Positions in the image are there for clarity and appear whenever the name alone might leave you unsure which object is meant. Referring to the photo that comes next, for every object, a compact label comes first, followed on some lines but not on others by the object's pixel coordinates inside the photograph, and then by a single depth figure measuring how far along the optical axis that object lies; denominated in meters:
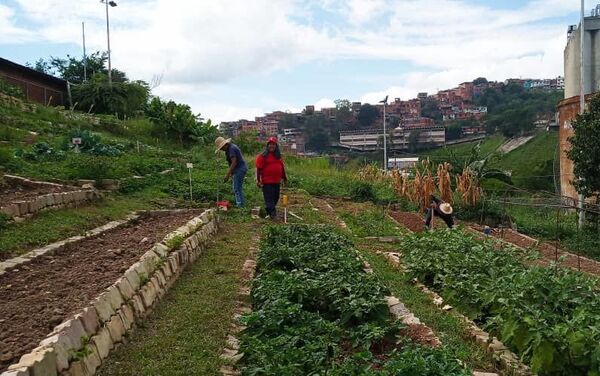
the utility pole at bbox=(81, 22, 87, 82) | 37.87
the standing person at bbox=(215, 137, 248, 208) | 11.58
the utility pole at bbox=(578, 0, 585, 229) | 23.53
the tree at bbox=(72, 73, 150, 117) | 28.08
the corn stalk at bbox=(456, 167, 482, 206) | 18.34
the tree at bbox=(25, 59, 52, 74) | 44.04
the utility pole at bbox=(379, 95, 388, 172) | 33.19
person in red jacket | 11.20
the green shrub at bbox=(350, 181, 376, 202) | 18.03
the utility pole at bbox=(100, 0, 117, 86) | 31.37
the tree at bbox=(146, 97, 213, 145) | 24.38
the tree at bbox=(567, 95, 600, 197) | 17.20
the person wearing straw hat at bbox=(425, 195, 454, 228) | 12.58
